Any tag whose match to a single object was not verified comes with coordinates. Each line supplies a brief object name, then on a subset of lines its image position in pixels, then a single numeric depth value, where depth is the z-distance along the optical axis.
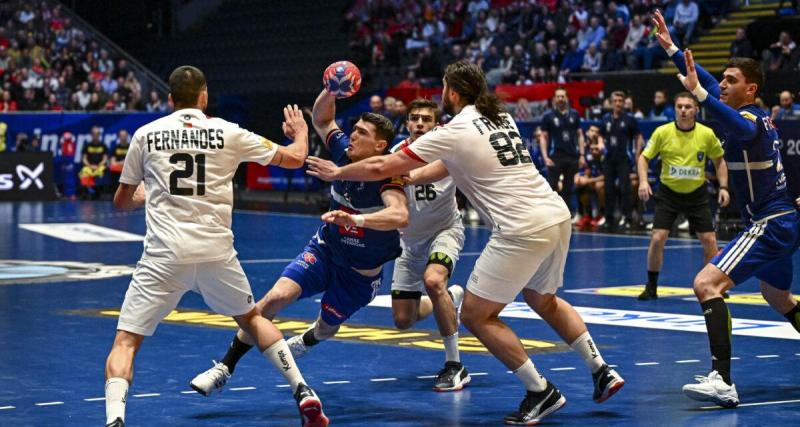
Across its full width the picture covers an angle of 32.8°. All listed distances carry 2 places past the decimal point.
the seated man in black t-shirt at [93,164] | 32.75
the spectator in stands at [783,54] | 25.62
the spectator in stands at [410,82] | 32.59
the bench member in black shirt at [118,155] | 32.62
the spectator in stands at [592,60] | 30.36
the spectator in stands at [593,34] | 31.39
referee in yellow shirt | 14.00
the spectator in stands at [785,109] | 21.91
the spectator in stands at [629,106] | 23.59
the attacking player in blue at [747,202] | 8.54
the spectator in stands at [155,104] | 36.69
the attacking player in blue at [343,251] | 8.91
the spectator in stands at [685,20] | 30.20
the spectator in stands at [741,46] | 26.70
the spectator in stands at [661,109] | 24.42
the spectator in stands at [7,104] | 34.72
